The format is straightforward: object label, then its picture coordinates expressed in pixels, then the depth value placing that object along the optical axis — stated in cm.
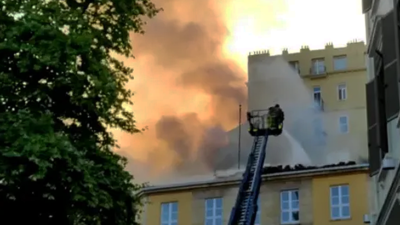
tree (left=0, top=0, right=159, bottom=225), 1662
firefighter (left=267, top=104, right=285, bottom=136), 3459
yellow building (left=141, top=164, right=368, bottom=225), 3562
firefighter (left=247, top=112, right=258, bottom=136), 3571
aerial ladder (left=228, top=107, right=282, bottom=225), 2867
